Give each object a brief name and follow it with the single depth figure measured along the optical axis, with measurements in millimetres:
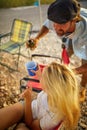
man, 1317
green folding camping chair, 2274
